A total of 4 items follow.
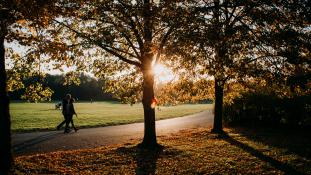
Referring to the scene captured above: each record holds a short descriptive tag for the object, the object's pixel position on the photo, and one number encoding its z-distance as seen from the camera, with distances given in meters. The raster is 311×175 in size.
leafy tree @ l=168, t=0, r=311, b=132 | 8.99
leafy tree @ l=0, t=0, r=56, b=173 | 7.92
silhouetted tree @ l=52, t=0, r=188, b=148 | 10.55
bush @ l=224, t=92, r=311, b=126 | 18.73
